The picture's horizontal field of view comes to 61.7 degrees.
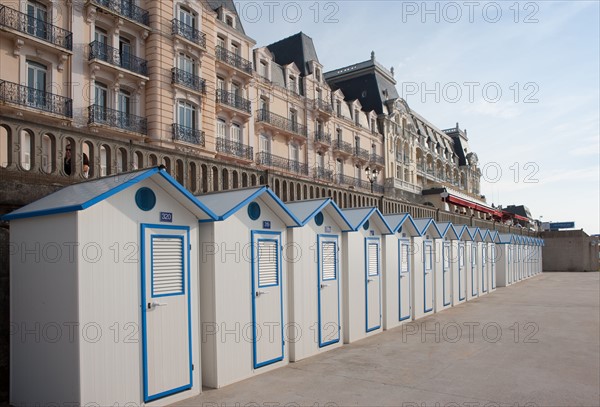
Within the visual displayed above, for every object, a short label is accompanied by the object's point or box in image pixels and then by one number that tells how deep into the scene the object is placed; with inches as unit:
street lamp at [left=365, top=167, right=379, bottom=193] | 1856.7
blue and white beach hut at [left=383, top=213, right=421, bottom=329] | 510.3
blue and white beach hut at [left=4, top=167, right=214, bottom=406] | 225.8
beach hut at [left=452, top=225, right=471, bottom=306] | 725.3
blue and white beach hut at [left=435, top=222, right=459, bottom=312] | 657.0
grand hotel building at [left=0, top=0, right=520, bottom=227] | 324.5
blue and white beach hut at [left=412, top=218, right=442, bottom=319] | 584.7
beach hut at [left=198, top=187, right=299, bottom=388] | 297.9
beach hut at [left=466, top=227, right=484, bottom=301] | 800.3
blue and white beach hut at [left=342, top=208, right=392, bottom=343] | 436.5
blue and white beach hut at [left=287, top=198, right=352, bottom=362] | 366.0
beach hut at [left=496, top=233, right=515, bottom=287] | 1080.2
